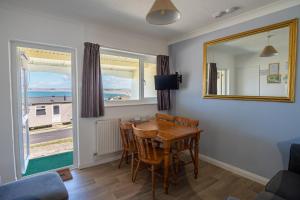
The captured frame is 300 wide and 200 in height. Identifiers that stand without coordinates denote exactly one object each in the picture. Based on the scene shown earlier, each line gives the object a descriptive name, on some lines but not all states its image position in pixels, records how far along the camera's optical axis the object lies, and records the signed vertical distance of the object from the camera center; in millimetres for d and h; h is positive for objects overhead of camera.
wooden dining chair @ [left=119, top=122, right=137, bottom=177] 2580 -719
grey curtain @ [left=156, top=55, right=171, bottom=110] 3734 +85
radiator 2955 -792
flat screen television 3521 +278
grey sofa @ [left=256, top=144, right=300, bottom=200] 1480 -906
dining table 2100 -557
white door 2439 -225
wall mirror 2148 +465
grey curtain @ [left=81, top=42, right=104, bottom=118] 2797 +222
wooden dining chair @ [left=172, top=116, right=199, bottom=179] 2493 -797
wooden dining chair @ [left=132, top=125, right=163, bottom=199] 2053 -735
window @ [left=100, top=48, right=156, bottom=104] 3240 +420
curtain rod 3048 +913
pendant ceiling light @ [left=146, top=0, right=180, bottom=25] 1539 +851
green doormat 2702 -1220
